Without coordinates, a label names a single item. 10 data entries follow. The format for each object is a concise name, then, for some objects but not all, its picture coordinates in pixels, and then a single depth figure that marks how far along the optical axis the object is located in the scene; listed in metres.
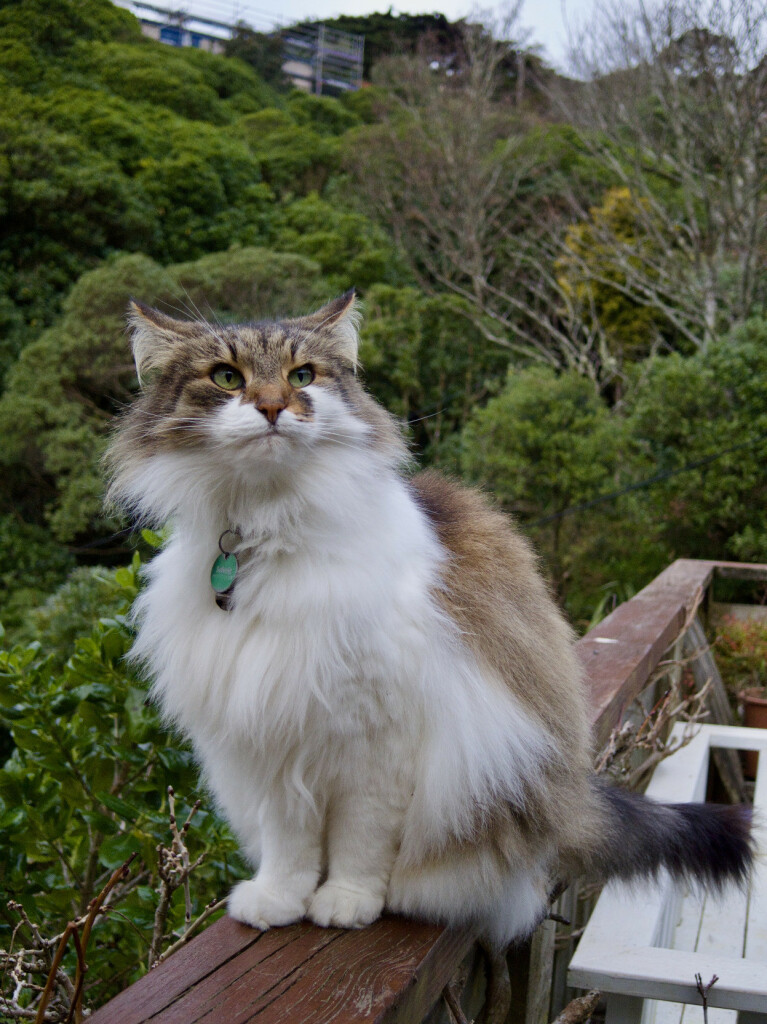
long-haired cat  1.18
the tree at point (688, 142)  7.51
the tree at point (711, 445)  5.74
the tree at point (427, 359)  10.62
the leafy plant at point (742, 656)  3.92
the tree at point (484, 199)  11.38
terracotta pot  3.43
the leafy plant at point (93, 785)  1.77
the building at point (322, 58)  15.50
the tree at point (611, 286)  10.21
